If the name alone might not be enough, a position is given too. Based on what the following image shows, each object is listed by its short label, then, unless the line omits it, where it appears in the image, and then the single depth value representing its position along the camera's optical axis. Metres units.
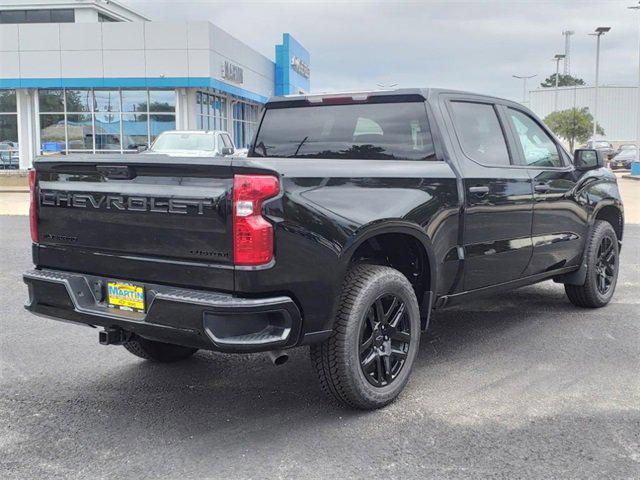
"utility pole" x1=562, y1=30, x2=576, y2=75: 72.76
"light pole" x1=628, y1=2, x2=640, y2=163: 30.95
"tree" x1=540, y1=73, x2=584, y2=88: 118.50
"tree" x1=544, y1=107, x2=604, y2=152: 61.06
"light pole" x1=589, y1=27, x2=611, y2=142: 41.01
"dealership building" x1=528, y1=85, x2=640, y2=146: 89.31
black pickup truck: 3.53
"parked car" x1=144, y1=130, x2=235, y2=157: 18.58
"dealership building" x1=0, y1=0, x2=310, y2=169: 29.20
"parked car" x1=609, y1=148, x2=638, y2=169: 39.06
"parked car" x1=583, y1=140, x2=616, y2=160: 43.40
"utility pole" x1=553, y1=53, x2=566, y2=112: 66.38
